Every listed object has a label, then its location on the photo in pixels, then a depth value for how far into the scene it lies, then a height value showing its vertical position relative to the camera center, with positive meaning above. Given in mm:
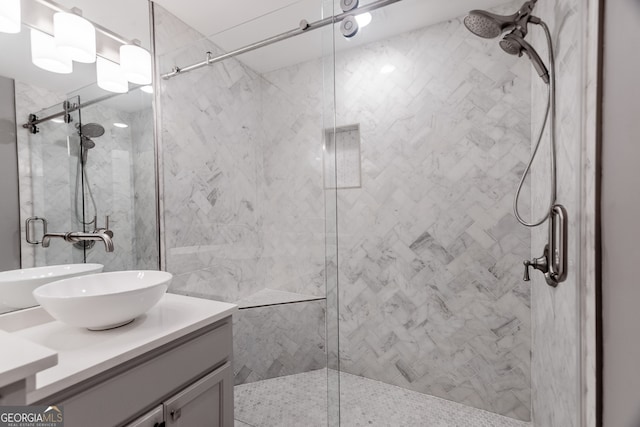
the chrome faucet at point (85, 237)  1178 -117
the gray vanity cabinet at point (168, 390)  765 -577
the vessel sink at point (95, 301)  869 -304
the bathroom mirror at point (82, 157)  1096 +251
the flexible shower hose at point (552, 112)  1112 +382
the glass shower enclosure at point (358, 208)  1735 -4
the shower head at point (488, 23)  1083 +721
